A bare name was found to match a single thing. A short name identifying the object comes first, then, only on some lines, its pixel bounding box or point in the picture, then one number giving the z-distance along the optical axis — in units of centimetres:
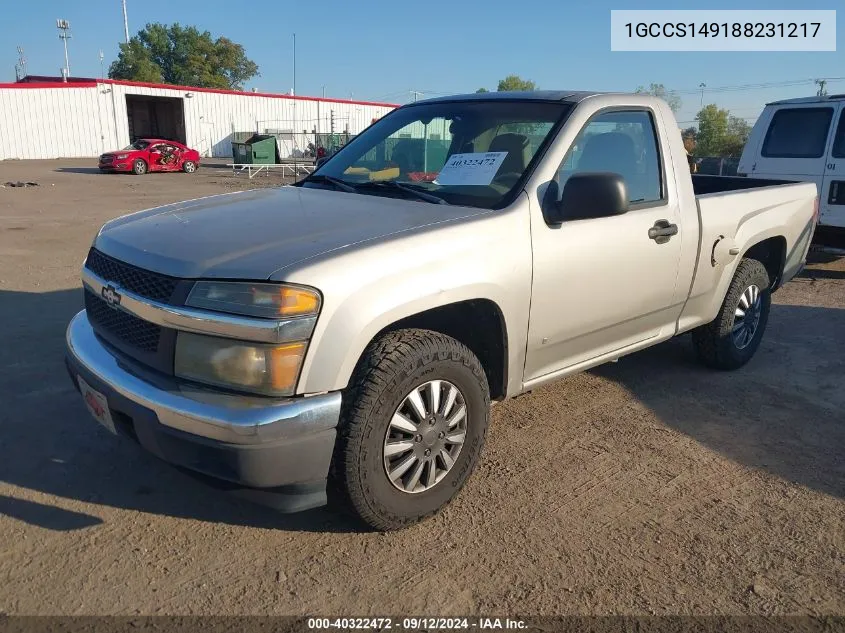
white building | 3897
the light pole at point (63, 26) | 7888
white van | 812
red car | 2792
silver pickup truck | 242
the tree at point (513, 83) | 8668
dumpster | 3203
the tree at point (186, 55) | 8238
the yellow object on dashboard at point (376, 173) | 374
